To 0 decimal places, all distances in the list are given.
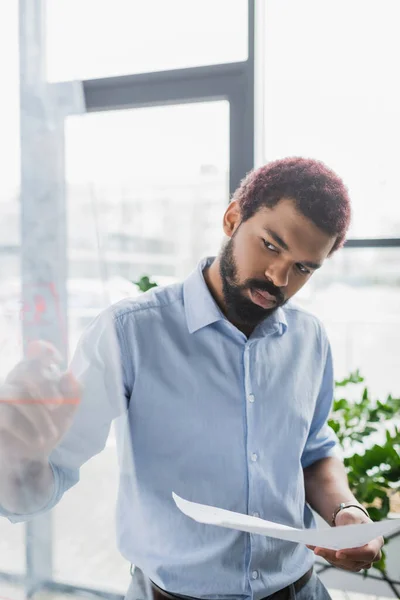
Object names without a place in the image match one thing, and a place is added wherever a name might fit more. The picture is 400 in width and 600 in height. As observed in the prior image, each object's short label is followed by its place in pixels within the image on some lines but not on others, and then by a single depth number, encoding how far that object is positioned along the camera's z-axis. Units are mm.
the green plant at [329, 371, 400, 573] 1021
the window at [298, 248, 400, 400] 1350
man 566
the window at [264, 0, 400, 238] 1271
